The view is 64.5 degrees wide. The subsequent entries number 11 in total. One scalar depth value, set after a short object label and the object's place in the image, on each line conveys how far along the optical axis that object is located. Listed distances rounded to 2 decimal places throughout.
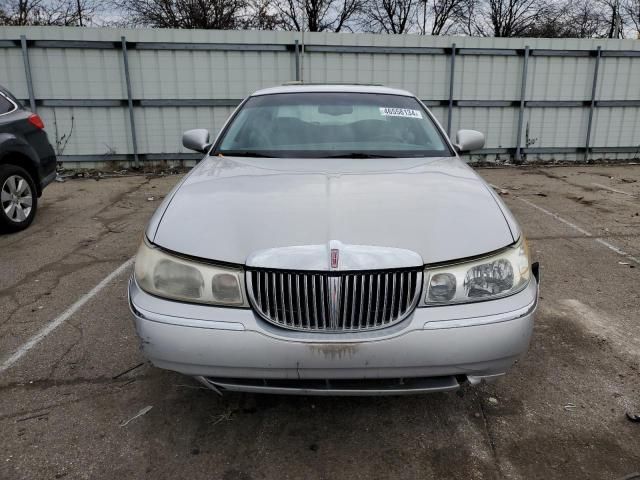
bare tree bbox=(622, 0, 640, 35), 31.61
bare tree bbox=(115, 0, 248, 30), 21.81
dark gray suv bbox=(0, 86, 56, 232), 5.52
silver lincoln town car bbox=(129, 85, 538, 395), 1.92
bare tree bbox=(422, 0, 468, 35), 32.25
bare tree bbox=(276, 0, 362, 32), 28.04
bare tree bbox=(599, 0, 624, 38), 30.94
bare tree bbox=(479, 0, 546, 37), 32.38
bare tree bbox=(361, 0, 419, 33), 31.88
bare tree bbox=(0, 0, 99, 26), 20.44
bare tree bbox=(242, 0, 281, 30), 23.83
